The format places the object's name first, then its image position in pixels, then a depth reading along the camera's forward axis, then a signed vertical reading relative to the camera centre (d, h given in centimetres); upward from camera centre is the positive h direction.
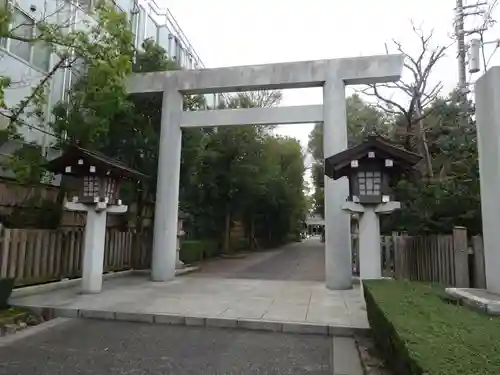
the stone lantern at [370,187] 755 +93
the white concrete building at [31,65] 972 +441
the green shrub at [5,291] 626 -108
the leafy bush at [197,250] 1683 -101
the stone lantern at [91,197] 801 +64
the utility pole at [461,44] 1277 +637
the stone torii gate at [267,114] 945 +310
